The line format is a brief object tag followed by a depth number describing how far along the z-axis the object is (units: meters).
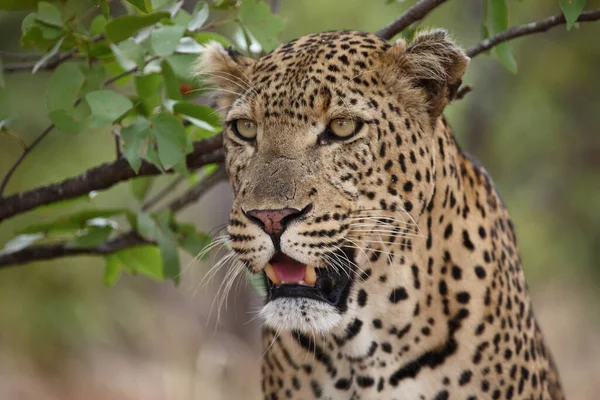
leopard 10.24
